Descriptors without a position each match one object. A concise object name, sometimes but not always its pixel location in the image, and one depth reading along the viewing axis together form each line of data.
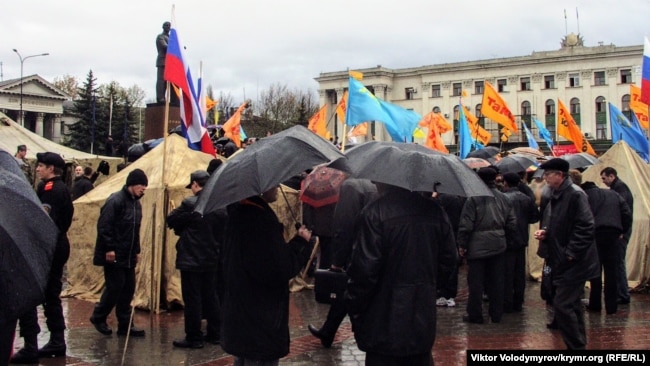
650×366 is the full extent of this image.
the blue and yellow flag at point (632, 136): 18.09
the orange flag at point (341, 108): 18.27
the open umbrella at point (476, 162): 11.38
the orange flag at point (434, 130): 19.03
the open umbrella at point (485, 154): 14.27
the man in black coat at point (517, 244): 9.80
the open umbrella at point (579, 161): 13.46
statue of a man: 17.05
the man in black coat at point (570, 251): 6.79
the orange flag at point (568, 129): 20.52
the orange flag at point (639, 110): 20.30
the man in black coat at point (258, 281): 4.72
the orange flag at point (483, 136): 26.73
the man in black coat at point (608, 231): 9.48
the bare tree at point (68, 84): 89.62
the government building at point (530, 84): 83.44
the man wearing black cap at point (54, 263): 6.92
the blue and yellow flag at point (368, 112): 13.10
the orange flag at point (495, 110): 20.39
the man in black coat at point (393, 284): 4.55
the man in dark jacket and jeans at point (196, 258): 7.55
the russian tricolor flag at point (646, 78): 12.54
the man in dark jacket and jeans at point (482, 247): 8.99
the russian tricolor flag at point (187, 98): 9.21
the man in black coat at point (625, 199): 10.28
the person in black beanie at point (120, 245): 7.80
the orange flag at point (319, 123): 20.09
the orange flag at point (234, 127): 18.42
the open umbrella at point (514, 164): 12.41
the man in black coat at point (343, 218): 7.14
